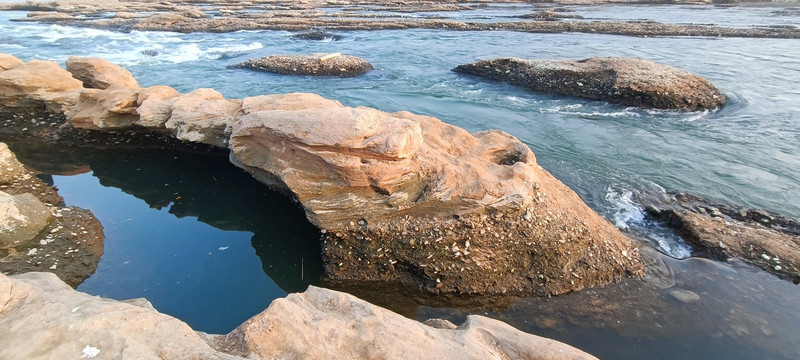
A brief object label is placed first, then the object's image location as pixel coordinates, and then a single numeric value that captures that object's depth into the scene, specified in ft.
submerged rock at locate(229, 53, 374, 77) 59.88
